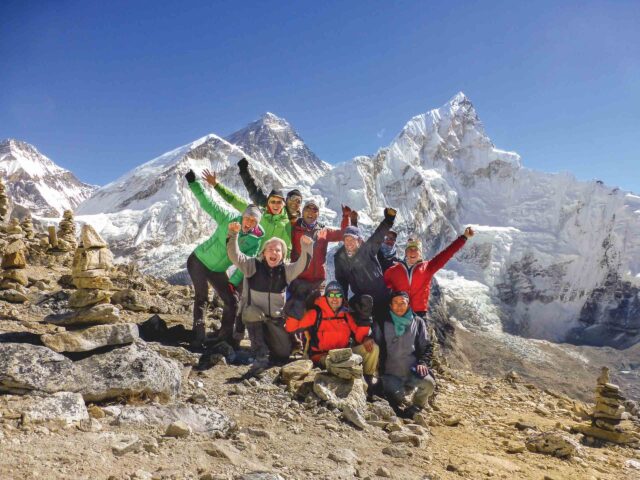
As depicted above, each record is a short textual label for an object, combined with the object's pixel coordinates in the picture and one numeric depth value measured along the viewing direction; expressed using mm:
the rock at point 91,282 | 6016
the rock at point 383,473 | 4227
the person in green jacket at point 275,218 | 7918
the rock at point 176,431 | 4180
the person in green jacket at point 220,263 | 7398
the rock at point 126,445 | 3609
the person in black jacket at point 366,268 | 7145
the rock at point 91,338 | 4779
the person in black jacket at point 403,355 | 6527
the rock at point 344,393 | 5508
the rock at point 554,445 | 5699
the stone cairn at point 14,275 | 8867
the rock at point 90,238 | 6164
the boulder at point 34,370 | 4172
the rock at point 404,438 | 5164
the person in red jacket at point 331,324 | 6727
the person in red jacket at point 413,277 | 7406
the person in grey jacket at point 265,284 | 6828
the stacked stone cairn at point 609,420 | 7023
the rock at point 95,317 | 5512
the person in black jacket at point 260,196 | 8430
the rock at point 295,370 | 6246
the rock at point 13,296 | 8781
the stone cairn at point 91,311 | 4906
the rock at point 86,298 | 5840
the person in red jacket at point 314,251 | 7254
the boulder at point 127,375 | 4621
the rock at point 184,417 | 4340
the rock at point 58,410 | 3836
